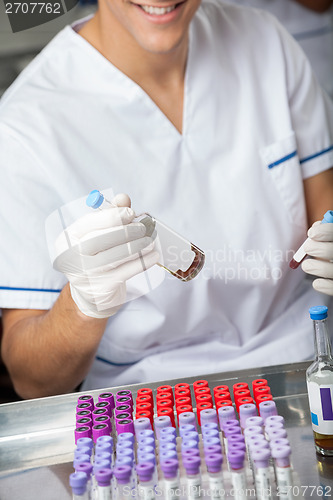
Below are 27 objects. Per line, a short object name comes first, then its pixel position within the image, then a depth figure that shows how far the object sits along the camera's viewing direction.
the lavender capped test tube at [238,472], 1.23
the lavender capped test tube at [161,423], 1.30
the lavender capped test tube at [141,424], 1.30
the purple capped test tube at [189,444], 1.24
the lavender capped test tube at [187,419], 1.30
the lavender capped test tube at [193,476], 1.23
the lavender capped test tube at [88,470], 1.23
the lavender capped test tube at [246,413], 1.30
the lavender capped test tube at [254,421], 1.28
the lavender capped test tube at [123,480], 1.23
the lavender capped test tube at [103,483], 1.22
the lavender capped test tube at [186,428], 1.28
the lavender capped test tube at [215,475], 1.23
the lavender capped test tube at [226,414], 1.30
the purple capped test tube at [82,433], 1.30
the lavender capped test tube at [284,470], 1.22
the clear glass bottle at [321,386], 1.27
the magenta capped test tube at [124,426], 1.30
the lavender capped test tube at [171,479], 1.23
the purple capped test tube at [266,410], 1.30
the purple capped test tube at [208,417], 1.30
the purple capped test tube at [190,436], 1.26
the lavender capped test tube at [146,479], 1.23
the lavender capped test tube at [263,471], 1.22
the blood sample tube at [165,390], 1.37
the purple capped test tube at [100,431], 1.30
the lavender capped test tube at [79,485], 1.22
